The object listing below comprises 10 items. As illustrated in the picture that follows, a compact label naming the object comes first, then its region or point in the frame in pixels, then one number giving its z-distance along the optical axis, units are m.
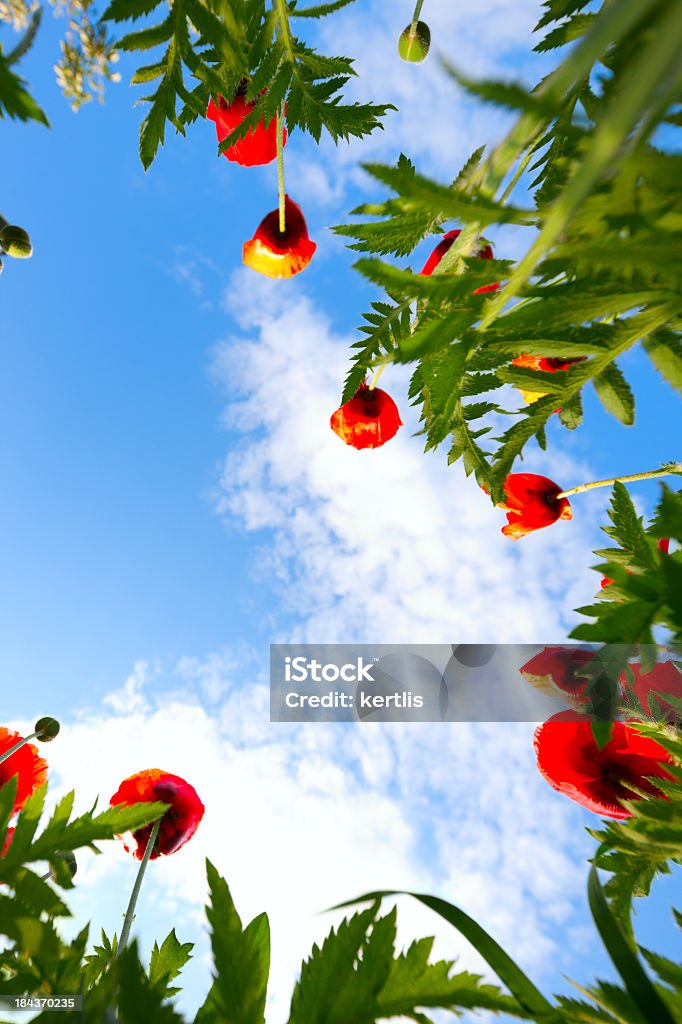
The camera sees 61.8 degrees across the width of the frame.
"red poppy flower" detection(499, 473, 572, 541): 0.41
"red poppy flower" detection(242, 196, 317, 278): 0.41
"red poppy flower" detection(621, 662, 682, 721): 0.26
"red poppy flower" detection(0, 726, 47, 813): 0.34
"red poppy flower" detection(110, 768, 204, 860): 0.36
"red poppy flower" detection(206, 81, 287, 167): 0.36
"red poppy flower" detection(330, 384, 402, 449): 0.39
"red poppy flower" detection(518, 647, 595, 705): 0.28
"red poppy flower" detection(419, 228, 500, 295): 0.32
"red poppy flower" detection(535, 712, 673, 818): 0.28
